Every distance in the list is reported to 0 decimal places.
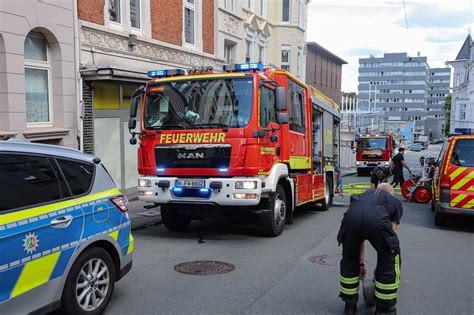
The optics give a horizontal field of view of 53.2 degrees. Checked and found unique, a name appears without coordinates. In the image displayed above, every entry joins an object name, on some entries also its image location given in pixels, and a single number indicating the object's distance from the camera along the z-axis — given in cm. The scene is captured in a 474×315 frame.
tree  11301
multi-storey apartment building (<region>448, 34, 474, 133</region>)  6128
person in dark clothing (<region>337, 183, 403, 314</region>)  459
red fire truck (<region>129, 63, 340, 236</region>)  780
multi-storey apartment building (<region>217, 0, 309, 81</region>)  2012
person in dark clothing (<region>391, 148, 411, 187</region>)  1659
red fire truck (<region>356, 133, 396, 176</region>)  2761
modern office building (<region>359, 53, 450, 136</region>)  15000
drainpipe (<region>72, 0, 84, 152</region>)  1138
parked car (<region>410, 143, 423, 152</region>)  7830
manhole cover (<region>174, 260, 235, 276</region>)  639
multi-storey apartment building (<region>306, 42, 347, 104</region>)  3697
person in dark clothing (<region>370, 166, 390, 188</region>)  1153
